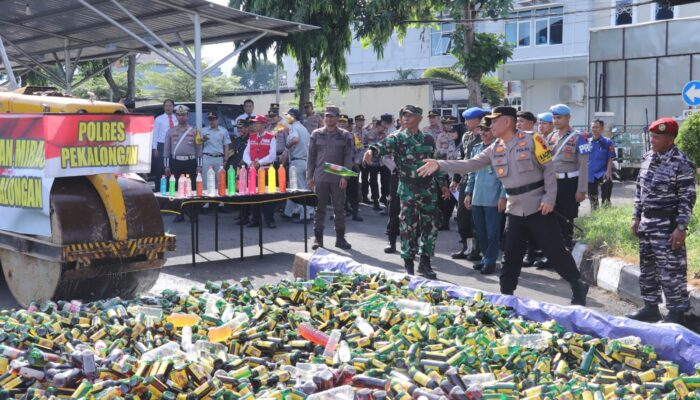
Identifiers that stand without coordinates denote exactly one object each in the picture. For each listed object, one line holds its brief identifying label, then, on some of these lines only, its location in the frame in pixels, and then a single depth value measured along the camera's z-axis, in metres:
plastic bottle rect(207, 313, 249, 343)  5.11
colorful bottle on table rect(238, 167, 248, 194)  10.24
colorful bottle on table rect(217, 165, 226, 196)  9.97
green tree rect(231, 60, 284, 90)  110.12
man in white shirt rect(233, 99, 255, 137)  15.62
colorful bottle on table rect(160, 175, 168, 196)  9.89
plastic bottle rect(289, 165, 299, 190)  10.92
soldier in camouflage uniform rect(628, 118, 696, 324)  6.94
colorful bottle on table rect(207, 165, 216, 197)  10.18
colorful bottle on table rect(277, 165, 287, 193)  10.59
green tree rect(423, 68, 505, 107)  37.97
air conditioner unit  38.56
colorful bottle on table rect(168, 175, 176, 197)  9.78
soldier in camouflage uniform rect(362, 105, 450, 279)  8.97
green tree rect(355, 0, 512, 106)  20.95
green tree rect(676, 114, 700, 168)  13.41
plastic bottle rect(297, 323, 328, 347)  5.13
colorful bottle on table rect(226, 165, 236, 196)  10.12
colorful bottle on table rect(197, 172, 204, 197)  9.89
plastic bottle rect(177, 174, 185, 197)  9.78
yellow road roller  7.11
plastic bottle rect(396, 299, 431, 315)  5.63
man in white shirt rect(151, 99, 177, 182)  15.03
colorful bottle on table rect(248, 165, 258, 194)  10.36
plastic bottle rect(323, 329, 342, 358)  4.85
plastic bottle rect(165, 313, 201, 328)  5.41
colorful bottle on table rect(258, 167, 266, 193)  10.37
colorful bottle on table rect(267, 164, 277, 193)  10.59
